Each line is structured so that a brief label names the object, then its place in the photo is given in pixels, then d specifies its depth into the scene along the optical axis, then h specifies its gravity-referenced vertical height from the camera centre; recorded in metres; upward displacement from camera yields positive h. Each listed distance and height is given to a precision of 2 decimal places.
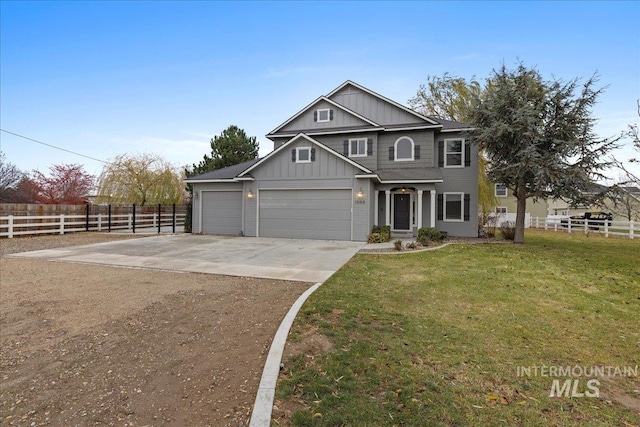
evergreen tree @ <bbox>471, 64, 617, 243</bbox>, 11.61 +3.18
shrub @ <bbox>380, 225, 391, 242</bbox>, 13.64 -1.00
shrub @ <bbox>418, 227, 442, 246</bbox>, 12.44 -1.00
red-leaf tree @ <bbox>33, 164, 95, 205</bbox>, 25.77 +2.25
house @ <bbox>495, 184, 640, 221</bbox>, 29.56 +0.52
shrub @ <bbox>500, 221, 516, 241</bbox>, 14.33 -1.00
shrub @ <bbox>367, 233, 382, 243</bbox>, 13.40 -1.21
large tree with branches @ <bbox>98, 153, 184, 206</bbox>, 24.84 +2.42
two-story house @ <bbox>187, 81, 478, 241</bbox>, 14.29 +1.55
